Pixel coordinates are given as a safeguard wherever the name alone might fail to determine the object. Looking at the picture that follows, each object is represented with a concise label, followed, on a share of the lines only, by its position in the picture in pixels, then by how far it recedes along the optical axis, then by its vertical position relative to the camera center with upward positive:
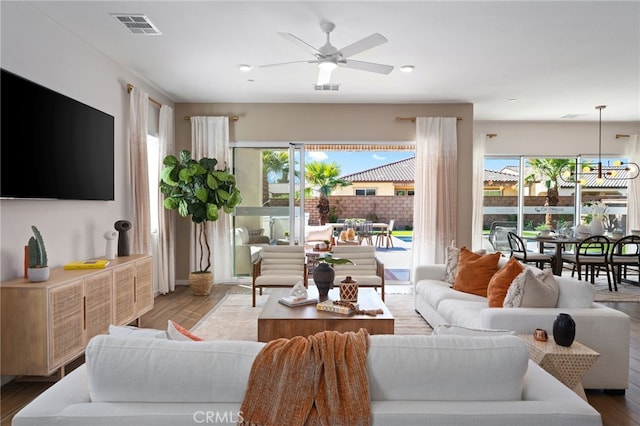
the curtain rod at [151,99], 4.68 +1.37
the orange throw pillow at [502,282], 3.19 -0.62
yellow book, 3.35 -0.50
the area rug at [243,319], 4.00 -1.26
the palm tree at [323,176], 11.41 +0.82
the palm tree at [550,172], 7.84 +0.63
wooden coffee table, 3.04 -0.90
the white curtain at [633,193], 7.57 +0.23
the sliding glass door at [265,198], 6.36 +0.10
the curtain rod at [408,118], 6.24 +1.33
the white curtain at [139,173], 4.70 +0.37
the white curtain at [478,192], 7.43 +0.24
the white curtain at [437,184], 6.18 +0.32
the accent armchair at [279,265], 4.89 -0.77
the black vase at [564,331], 2.29 -0.71
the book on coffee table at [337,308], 3.17 -0.82
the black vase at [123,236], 4.13 -0.33
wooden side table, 2.22 -0.87
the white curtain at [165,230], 5.60 -0.36
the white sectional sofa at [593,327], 2.67 -0.80
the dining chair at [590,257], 6.00 -0.79
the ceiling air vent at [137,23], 3.33 +1.54
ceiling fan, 3.10 +1.24
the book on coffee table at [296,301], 3.42 -0.83
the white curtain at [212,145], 6.18 +0.91
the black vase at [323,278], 3.56 -0.65
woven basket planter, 5.58 -1.09
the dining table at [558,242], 6.11 -0.56
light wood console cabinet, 2.67 -0.80
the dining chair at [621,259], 5.96 -0.80
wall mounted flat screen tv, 2.84 +0.49
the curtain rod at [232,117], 6.23 +1.34
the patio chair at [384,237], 11.18 -0.93
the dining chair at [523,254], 6.25 -0.78
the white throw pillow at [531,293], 2.89 -0.63
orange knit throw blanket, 1.22 -0.57
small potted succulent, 2.79 -0.40
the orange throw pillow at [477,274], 3.86 -0.66
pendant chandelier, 7.58 +0.63
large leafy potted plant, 5.44 +0.19
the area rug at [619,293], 5.44 -1.26
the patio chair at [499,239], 7.02 -0.60
